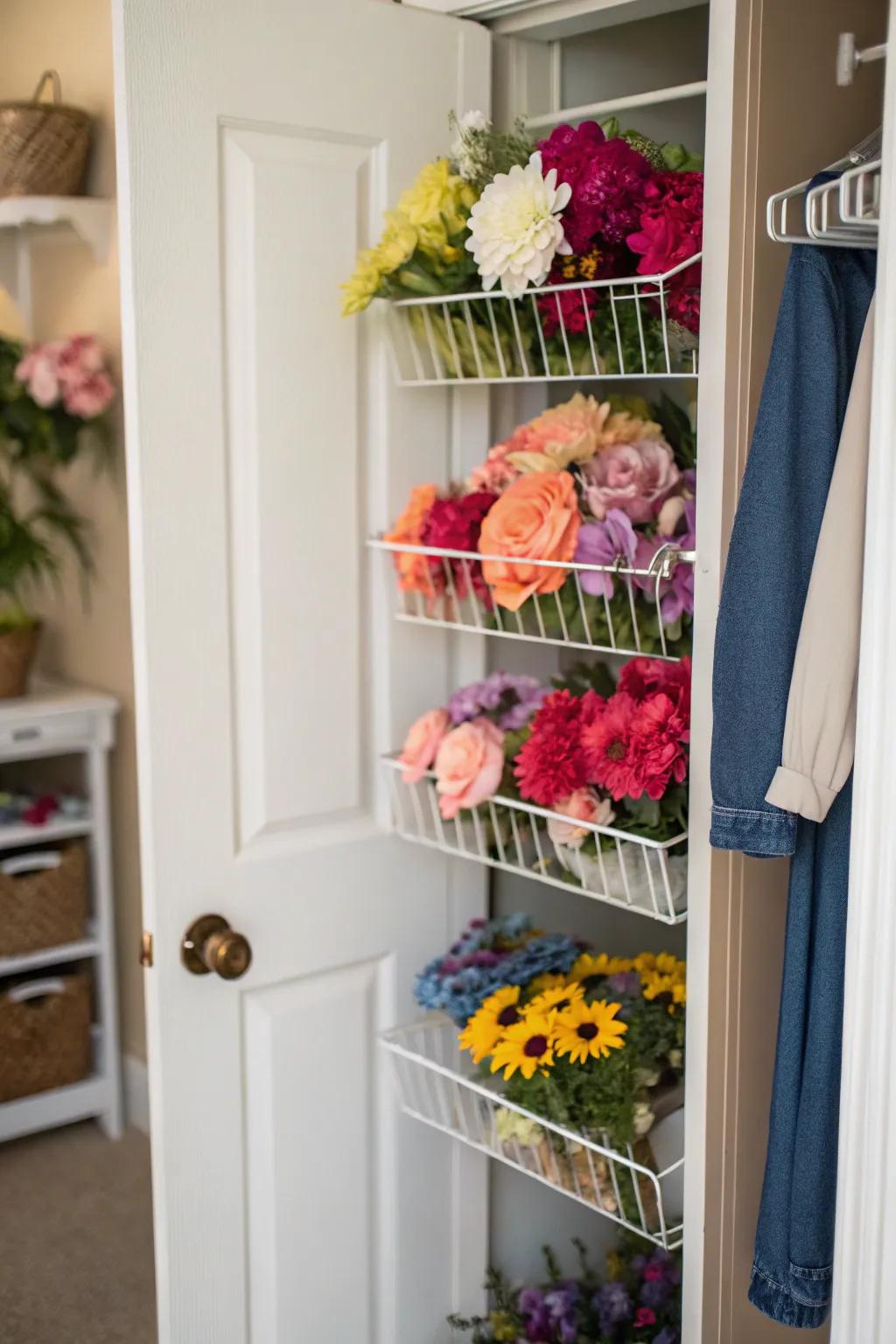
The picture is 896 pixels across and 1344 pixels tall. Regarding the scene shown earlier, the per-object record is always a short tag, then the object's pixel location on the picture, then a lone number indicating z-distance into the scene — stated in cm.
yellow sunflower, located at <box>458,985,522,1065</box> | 160
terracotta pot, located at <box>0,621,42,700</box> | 301
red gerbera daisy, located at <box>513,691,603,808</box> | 148
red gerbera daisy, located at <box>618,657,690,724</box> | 143
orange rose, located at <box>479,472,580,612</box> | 149
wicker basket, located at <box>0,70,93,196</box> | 281
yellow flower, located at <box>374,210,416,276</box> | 154
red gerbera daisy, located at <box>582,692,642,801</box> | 141
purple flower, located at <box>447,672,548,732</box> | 169
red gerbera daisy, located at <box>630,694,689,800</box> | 138
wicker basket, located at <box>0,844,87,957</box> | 300
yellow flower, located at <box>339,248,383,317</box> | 156
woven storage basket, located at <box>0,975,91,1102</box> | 302
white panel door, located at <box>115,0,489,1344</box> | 149
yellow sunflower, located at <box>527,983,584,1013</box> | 160
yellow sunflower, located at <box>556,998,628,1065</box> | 153
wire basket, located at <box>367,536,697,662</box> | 146
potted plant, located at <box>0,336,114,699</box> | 296
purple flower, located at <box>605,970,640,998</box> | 165
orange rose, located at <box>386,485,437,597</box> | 166
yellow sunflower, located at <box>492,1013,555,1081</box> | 154
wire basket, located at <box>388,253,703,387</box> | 145
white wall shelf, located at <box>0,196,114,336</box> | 285
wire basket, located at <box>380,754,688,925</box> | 145
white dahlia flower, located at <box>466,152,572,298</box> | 143
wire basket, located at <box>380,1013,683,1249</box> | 150
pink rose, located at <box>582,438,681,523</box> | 149
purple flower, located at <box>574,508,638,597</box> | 144
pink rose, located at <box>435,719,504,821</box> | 160
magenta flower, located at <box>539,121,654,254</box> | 141
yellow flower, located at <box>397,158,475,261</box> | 155
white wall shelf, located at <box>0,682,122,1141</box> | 297
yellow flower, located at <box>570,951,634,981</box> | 173
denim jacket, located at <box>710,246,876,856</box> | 119
